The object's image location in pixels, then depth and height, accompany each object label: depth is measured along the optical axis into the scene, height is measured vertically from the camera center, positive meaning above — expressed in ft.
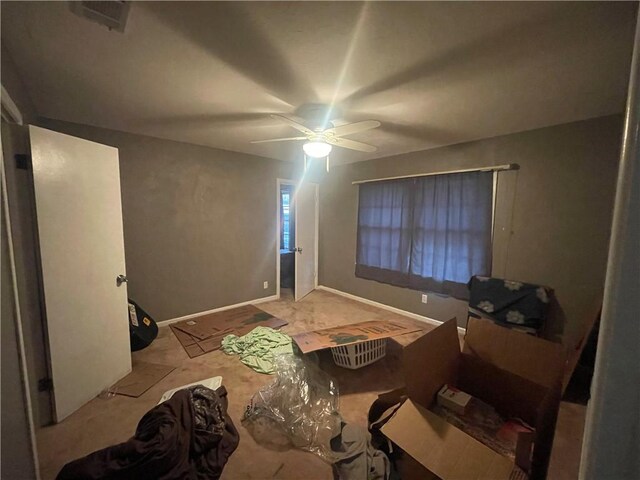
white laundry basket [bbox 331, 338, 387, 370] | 7.21 -4.03
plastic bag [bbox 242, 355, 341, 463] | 5.05 -4.36
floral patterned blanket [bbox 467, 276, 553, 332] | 7.69 -2.72
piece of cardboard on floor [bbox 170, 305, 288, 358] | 8.70 -4.49
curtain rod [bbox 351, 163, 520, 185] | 8.39 +1.63
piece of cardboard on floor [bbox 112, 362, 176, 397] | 6.46 -4.51
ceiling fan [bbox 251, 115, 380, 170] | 6.24 +2.15
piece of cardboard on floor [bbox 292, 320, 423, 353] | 6.68 -3.44
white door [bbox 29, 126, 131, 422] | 5.23 -1.16
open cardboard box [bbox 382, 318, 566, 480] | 3.34 -3.23
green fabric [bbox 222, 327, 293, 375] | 7.60 -4.41
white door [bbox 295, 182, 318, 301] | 13.89 -1.36
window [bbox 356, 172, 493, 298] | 9.23 -0.66
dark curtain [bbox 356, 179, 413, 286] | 11.30 -0.79
